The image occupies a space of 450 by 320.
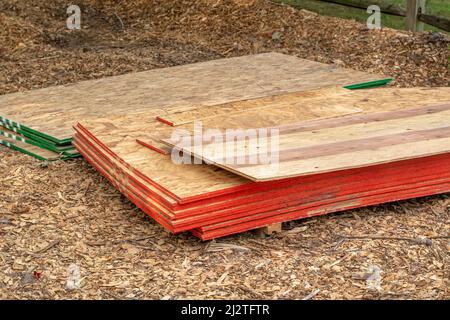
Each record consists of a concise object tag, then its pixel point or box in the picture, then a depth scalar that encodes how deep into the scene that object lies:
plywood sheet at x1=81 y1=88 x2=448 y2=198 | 7.37
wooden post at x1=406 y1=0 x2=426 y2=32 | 15.15
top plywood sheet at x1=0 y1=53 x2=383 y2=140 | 10.30
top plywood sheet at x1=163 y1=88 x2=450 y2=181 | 7.39
